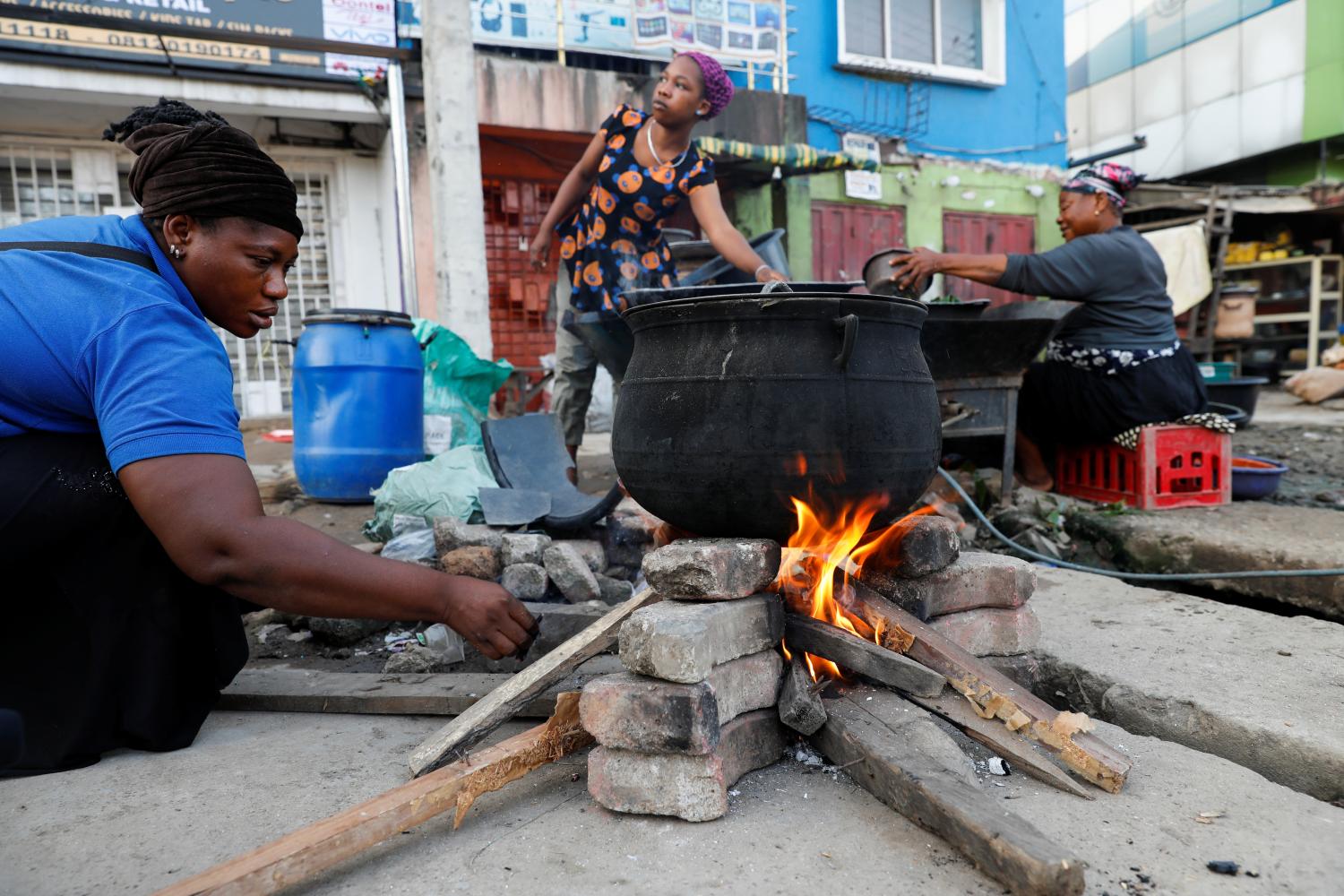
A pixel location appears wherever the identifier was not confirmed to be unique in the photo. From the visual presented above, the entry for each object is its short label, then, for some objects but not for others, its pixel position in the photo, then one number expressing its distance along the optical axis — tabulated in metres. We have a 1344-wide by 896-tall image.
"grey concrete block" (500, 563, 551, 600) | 2.88
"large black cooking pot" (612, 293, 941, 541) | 1.85
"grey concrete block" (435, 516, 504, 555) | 3.02
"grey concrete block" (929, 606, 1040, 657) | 2.12
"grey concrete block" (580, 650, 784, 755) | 1.56
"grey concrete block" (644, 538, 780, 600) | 1.73
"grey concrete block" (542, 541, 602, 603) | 2.86
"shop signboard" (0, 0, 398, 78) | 7.25
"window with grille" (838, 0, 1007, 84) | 10.59
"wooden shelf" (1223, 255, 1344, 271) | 12.16
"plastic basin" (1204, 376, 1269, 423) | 6.12
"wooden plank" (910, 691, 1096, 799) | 1.67
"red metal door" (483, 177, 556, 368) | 9.47
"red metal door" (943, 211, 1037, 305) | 11.12
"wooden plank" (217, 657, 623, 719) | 2.12
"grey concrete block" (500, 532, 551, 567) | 2.96
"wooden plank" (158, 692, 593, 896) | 1.31
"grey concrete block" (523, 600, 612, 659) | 2.58
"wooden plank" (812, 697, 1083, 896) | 1.27
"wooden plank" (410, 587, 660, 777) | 1.74
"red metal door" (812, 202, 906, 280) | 10.32
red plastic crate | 4.10
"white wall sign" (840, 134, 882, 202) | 10.39
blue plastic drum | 4.36
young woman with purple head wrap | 3.88
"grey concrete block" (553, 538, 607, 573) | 3.13
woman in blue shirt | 1.58
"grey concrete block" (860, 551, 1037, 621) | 2.09
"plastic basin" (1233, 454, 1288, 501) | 4.34
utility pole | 4.70
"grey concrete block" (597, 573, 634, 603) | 2.96
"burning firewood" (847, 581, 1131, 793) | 1.68
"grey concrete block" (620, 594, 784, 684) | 1.59
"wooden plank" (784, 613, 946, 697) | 1.73
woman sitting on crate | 4.10
